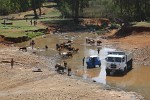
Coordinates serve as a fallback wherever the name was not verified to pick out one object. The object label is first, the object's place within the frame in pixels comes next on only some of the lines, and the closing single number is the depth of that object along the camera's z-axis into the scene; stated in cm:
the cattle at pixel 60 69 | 4875
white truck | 4728
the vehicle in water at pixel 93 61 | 5188
